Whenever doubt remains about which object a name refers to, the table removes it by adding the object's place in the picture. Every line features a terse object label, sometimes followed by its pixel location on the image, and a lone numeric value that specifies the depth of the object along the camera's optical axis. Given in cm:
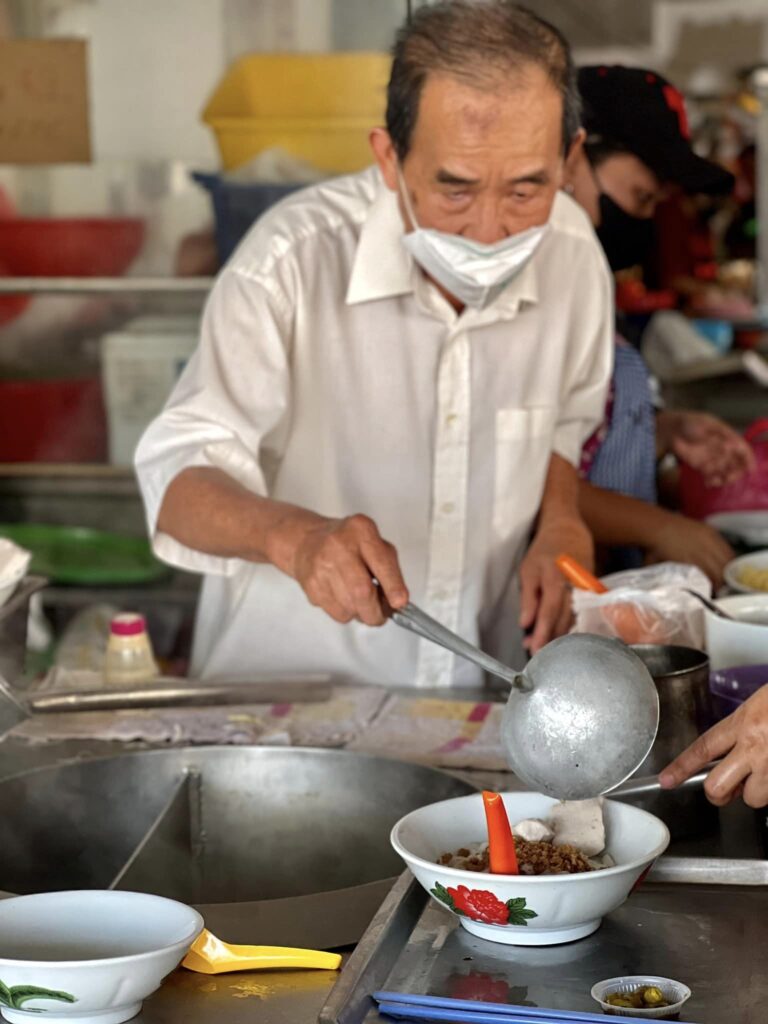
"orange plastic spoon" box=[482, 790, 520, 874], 128
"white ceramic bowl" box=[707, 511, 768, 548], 298
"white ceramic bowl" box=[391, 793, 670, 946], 122
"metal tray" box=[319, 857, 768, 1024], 117
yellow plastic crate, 333
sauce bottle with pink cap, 219
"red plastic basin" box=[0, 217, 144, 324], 350
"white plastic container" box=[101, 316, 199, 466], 355
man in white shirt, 197
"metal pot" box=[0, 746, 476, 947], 178
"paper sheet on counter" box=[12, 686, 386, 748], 191
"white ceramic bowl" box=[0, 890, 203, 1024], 111
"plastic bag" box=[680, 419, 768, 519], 319
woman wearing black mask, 288
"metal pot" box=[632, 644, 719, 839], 153
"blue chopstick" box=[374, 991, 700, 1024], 113
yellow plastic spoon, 126
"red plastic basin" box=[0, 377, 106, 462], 360
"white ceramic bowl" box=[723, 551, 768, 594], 248
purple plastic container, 174
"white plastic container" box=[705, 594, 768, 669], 187
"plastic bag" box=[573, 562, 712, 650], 200
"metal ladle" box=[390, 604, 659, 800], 141
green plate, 365
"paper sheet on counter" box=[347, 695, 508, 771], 185
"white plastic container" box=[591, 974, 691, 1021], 113
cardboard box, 346
